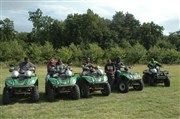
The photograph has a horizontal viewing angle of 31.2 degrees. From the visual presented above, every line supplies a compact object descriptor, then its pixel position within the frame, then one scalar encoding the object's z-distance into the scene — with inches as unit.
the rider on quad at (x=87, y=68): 542.3
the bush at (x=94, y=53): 2087.6
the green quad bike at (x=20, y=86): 447.8
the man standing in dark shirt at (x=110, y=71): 589.9
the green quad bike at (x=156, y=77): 665.6
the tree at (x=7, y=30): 3248.3
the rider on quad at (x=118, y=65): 617.0
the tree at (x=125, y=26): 3036.4
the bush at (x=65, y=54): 1958.7
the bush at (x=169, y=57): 2210.9
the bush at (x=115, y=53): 2159.0
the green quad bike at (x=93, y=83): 504.7
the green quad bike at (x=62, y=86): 469.4
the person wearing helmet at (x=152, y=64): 701.3
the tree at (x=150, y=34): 2970.0
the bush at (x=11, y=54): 1961.1
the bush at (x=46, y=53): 2067.1
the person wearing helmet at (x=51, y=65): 530.3
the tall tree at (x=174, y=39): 3138.5
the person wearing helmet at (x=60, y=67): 510.9
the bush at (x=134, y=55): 2098.9
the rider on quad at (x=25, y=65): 492.5
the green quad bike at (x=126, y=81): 574.2
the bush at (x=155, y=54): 2197.8
